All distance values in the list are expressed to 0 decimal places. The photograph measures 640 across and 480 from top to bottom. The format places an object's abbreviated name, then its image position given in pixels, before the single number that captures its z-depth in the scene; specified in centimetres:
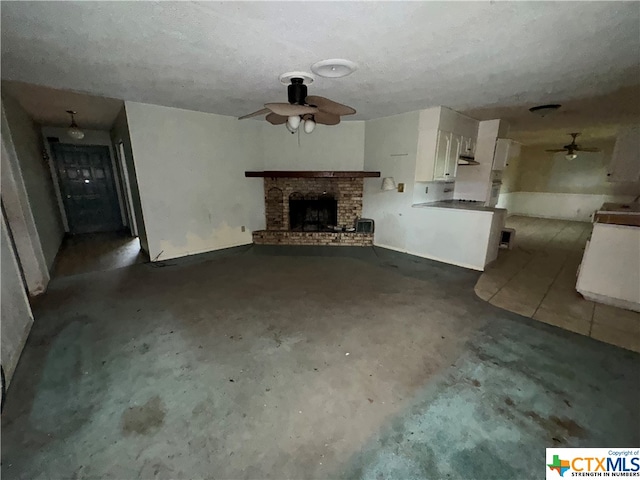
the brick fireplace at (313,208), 530
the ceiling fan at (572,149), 647
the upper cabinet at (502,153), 514
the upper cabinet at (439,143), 415
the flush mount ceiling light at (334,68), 231
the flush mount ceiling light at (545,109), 376
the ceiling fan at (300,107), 249
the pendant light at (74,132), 500
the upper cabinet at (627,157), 450
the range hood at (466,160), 486
